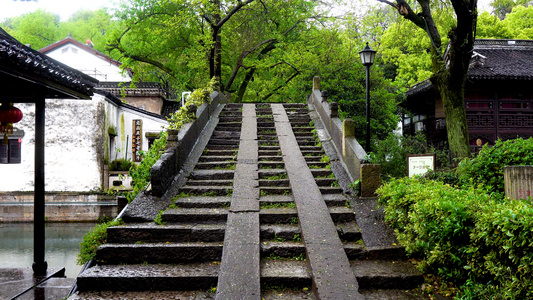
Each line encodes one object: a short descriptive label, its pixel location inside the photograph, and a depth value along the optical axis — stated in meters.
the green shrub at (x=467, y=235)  3.04
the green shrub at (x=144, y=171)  6.75
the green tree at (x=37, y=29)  29.44
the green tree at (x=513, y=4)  24.97
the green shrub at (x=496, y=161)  6.29
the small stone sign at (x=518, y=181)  5.11
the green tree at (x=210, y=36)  17.09
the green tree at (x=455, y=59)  9.51
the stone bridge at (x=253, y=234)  4.21
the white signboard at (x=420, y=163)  7.70
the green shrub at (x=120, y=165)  18.23
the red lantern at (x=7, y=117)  5.16
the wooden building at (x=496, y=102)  16.56
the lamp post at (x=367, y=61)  9.66
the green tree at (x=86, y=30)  31.83
